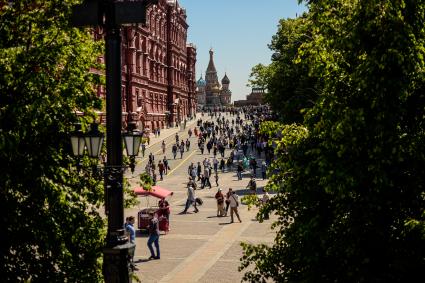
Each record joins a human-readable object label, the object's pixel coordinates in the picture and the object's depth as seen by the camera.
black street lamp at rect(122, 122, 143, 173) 7.37
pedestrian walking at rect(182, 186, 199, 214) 26.57
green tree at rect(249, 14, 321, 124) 34.97
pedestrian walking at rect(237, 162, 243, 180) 38.37
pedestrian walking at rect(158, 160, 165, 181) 39.50
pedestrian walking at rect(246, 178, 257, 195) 28.04
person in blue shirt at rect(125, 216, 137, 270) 15.76
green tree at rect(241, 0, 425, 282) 7.27
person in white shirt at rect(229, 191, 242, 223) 23.67
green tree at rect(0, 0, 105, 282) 8.63
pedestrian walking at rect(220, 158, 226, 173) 43.70
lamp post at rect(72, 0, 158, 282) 6.41
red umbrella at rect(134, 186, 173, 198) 22.80
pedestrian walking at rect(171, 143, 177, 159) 49.24
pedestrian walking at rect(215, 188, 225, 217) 25.05
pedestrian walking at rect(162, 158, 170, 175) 41.94
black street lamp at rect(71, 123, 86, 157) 7.11
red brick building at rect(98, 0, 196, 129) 65.69
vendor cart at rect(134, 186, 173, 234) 21.66
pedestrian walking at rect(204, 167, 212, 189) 35.97
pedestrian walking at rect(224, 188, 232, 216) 24.46
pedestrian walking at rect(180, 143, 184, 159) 50.40
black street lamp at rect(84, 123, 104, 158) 7.00
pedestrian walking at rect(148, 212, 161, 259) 17.45
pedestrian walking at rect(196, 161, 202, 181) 38.75
